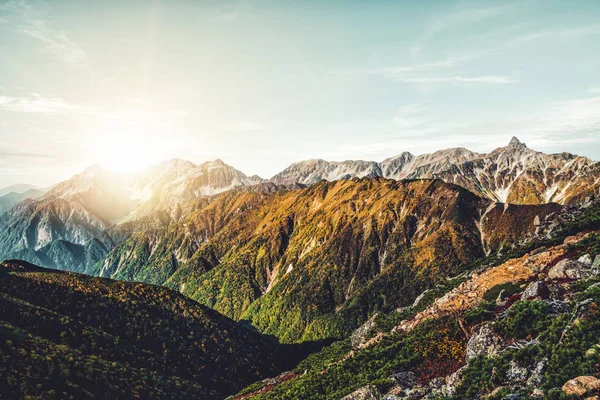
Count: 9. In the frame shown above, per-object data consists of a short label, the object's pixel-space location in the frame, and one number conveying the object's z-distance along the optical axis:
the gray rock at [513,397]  37.21
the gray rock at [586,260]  63.54
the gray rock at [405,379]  61.46
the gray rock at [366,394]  63.22
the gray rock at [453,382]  47.72
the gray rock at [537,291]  59.82
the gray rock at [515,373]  42.69
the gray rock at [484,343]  52.34
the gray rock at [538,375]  39.84
